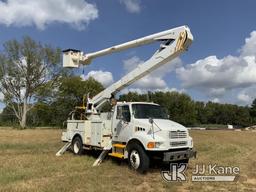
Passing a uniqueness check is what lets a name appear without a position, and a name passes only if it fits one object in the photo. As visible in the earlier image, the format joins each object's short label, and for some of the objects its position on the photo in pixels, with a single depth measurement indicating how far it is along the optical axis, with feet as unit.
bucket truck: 20.89
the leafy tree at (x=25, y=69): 99.94
